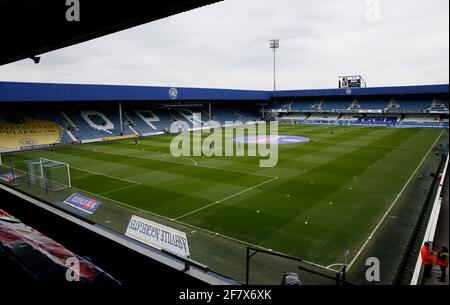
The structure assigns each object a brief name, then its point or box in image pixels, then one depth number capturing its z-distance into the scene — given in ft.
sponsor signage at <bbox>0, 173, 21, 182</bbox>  67.90
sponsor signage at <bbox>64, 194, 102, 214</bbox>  45.61
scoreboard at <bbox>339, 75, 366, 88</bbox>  239.40
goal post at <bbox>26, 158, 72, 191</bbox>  62.98
